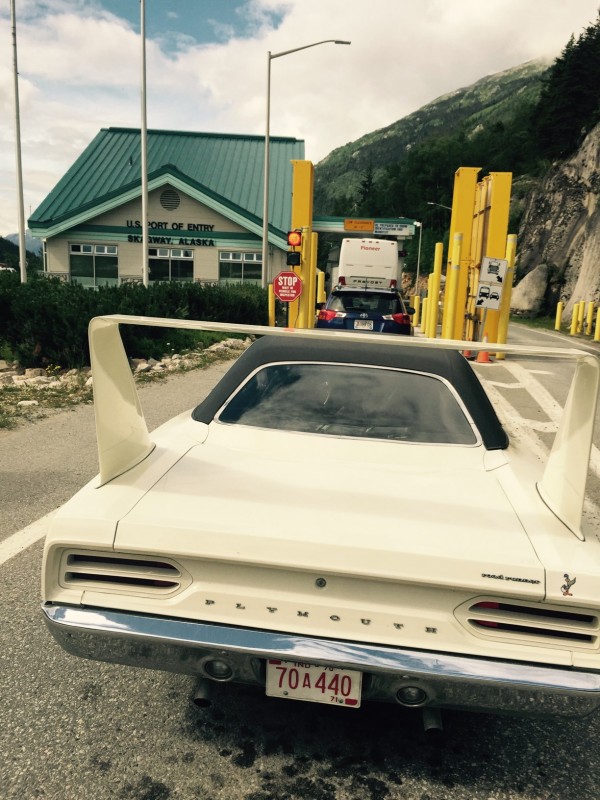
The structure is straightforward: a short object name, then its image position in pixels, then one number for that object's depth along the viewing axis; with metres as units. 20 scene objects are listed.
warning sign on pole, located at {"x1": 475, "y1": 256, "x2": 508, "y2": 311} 15.11
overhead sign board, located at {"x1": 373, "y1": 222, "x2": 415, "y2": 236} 37.56
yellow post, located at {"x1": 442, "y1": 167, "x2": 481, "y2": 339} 17.02
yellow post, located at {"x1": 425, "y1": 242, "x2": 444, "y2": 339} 20.69
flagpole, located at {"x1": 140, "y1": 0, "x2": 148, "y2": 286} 23.52
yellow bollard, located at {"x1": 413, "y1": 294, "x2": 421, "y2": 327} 32.63
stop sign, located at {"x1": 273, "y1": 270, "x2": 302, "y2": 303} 17.55
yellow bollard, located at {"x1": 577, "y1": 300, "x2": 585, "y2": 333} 26.61
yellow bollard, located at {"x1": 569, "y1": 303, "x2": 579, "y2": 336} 26.71
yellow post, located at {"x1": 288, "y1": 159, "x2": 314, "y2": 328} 19.72
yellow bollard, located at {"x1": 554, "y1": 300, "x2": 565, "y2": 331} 30.05
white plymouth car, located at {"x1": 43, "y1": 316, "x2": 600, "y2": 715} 2.13
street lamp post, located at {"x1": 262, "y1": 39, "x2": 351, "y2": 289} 23.61
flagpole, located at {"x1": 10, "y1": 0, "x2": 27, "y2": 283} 22.41
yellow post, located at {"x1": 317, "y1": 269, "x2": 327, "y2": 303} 26.69
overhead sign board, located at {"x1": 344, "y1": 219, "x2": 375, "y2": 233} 35.53
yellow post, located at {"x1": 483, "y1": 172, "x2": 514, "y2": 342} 15.70
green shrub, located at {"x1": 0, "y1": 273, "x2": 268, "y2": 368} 12.85
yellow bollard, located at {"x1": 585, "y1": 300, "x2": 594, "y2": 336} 24.97
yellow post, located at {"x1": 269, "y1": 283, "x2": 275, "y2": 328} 21.20
